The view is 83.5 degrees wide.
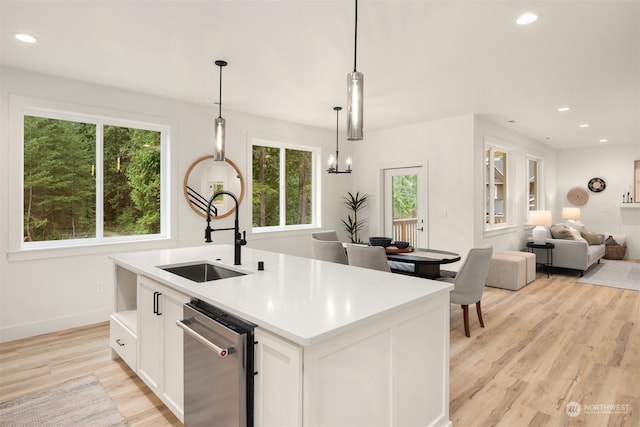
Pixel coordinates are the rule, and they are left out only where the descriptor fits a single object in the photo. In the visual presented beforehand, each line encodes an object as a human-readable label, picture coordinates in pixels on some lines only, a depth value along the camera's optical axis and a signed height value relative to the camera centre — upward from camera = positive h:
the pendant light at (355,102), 1.76 +0.53
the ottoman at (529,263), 5.61 -0.85
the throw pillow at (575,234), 6.44 -0.44
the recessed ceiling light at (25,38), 2.74 +1.32
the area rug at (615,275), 5.62 -1.13
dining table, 3.61 -0.51
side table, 6.25 -0.66
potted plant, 6.62 -0.14
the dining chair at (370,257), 3.40 -0.46
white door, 5.91 +0.08
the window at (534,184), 8.19 +0.61
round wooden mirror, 4.57 +0.34
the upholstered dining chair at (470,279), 3.35 -0.66
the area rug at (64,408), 2.16 -1.28
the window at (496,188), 6.19 +0.41
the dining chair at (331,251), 3.92 -0.47
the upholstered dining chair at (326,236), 4.73 -0.35
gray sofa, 6.08 -0.78
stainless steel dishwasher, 1.45 -0.70
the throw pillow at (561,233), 6.43 -0.41
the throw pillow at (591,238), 7.32 -0.57
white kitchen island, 1.30 -0.56
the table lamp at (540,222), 6.32 -0.22
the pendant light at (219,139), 2.98 +0.58
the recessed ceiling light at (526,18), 2.47 +1.35
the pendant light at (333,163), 4.61 +0.60
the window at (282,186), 5.46 +0.37
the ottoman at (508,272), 5.23 -0.93
